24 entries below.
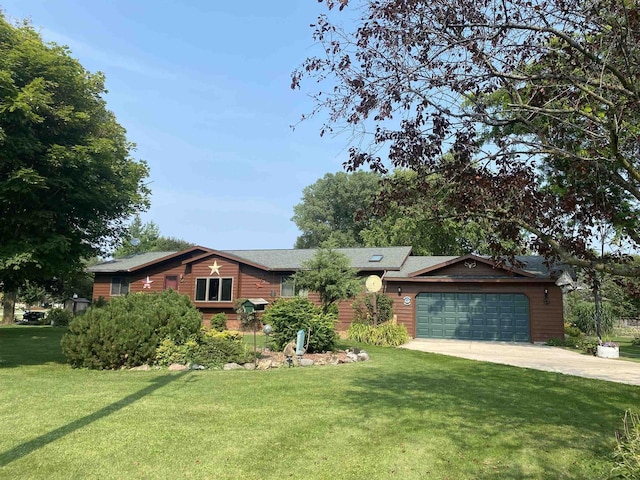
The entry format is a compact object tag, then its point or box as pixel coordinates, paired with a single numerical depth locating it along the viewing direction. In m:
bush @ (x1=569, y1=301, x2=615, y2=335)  22.30
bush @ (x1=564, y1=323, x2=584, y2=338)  18.08
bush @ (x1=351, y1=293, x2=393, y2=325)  18.72
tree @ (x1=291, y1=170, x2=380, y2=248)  46.18
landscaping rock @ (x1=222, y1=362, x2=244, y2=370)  9.70
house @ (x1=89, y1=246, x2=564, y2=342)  17.75
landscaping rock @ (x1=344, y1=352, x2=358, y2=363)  11.17
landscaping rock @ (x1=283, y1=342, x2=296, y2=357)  11.24
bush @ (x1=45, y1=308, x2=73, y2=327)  24.00
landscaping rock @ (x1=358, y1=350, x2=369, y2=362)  11.33
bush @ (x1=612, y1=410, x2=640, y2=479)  3.70
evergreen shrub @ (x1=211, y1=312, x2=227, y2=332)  20.16
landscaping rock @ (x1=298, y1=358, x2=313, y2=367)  10.39
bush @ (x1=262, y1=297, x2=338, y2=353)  11.95
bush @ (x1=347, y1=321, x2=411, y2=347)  15.68
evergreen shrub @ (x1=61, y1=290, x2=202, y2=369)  9.56
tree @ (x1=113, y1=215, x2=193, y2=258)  45.84
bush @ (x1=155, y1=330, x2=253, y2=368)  9.80
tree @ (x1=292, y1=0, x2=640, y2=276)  3.96
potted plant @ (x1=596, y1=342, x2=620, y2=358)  12.95
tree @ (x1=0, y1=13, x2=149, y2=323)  10.34
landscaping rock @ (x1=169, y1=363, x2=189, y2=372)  9.46
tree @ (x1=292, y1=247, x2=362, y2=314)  13.85
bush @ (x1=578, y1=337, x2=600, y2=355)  13.85
